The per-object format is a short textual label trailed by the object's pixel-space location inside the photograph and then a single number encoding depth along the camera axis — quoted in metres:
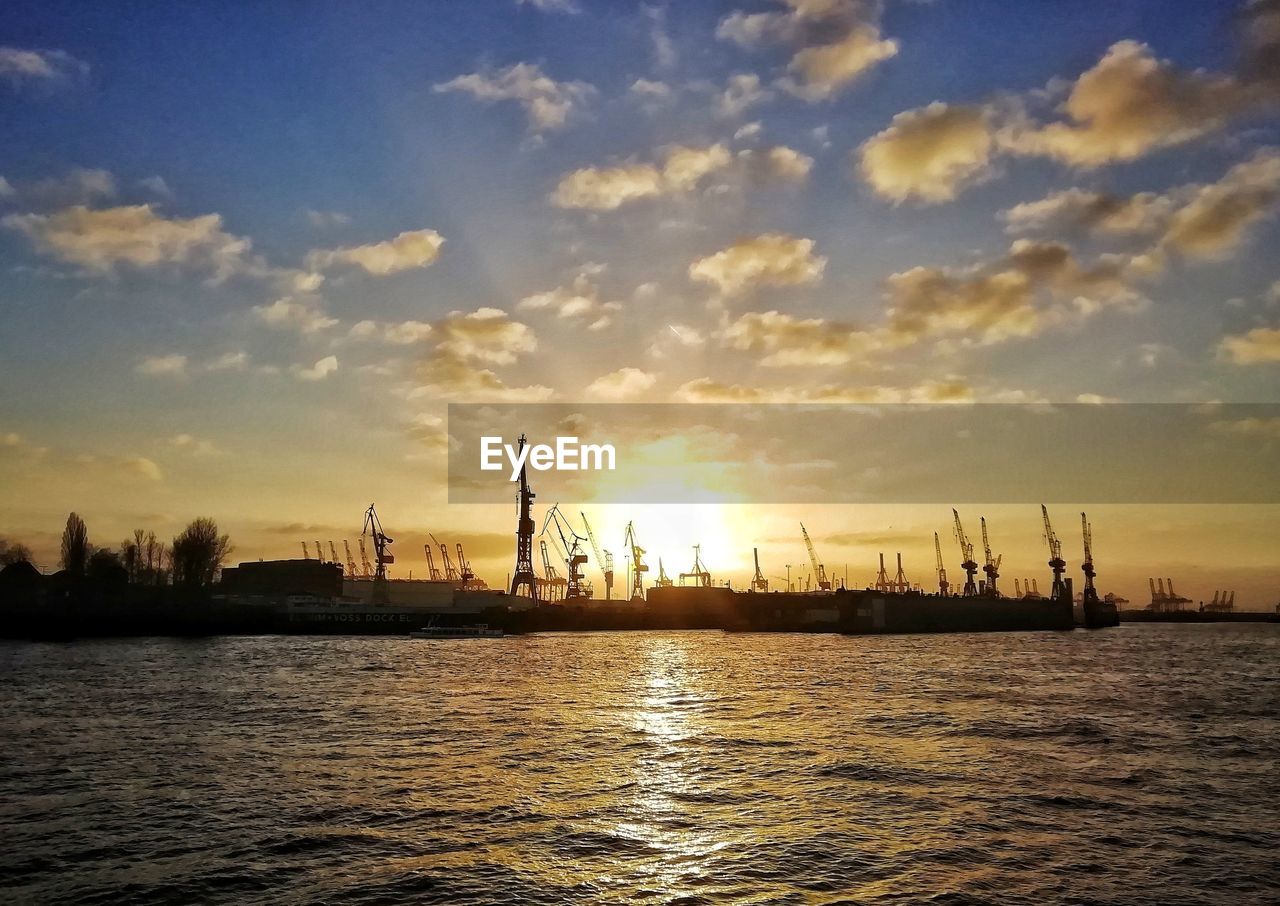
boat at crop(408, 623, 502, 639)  179.62
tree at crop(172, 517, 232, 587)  194.25
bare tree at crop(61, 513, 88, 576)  180.88
